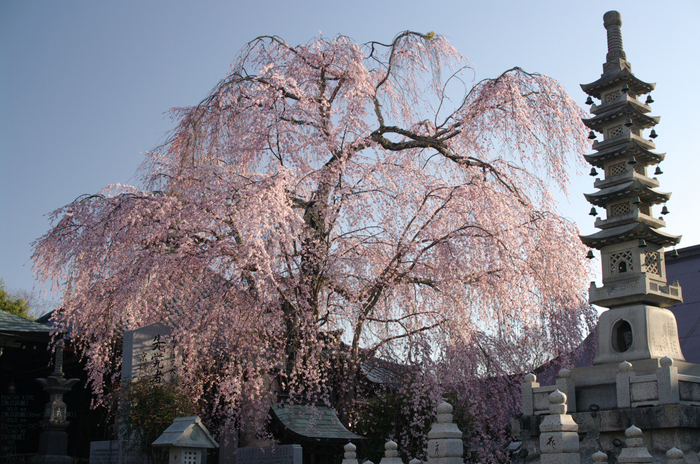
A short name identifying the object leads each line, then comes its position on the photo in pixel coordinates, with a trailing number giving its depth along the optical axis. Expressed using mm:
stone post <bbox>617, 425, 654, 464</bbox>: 7312
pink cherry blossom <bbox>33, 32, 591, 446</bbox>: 11383
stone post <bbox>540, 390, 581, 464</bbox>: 7785
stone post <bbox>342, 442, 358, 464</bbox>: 9023
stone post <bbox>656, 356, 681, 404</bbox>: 8297
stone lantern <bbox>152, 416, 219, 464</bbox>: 8344
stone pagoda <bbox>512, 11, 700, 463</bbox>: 8336
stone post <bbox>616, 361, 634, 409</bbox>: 8695
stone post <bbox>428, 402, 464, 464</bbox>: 8141
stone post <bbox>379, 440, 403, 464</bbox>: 8508
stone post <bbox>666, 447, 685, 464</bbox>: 7613
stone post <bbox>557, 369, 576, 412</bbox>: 9508
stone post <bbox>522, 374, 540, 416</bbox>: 9766
